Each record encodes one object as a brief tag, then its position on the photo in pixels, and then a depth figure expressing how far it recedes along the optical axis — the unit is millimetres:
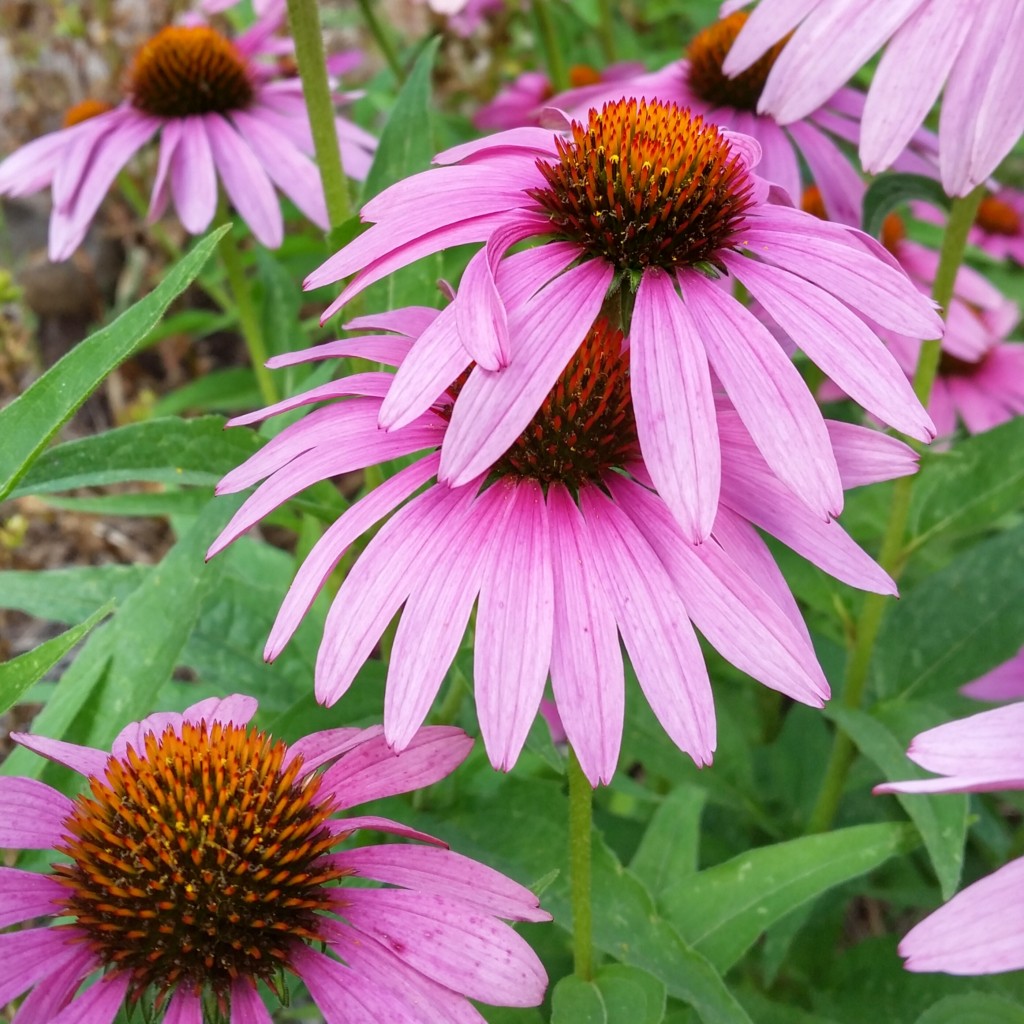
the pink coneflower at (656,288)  274
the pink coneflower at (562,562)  275
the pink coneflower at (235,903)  279
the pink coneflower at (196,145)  412
